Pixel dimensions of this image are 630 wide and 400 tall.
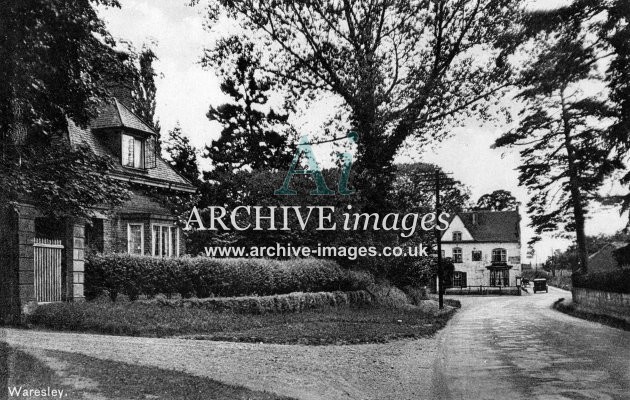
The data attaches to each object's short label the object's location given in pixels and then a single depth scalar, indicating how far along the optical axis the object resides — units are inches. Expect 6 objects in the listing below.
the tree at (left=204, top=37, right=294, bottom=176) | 888.7
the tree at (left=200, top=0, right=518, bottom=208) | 963.3
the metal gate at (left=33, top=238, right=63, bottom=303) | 590.3
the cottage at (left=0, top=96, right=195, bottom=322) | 554.3
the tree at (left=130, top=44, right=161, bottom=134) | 431.9
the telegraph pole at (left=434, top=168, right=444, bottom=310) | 1159.0
